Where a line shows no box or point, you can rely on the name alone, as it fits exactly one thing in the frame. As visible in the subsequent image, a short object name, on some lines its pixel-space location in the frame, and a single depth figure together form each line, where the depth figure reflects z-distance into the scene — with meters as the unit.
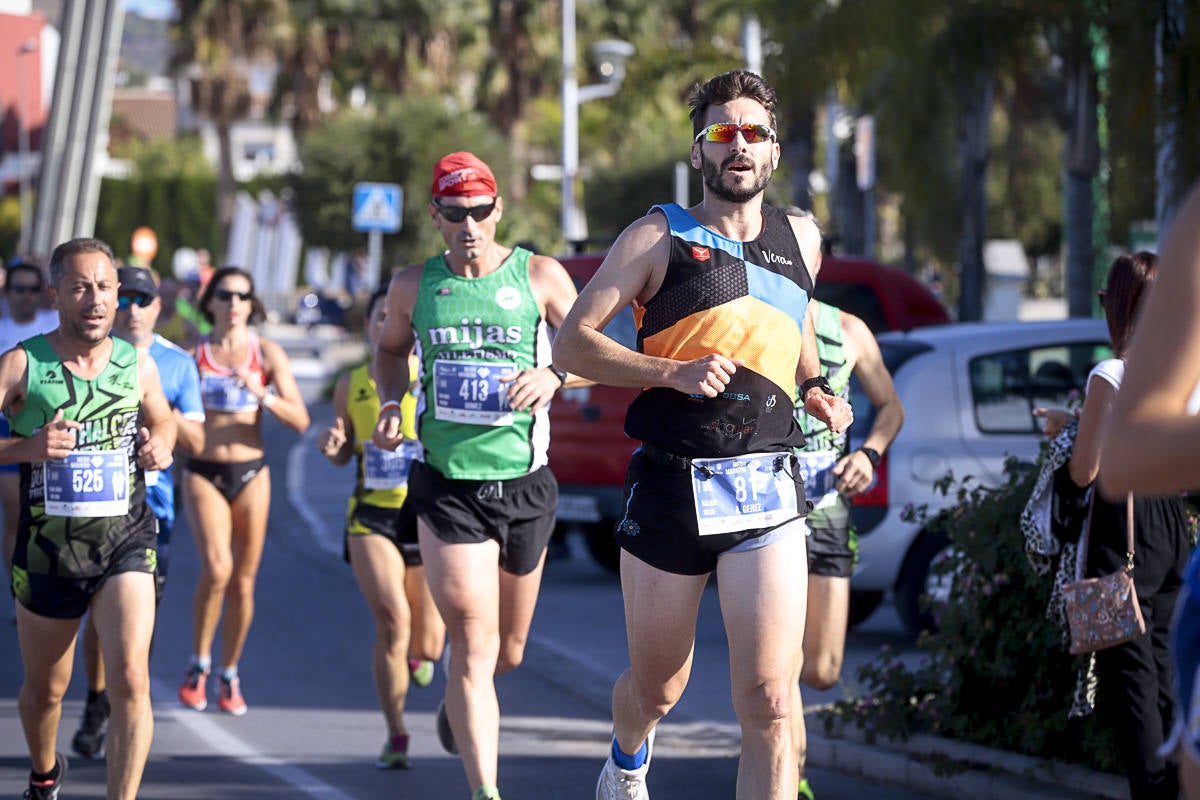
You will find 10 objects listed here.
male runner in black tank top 9.67
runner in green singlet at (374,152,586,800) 12.06
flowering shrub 13.02
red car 22.55
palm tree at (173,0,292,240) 95.19
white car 18.81
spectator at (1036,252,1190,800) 10.30
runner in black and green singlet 11.92
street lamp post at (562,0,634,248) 58.12
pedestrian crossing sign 46.28
